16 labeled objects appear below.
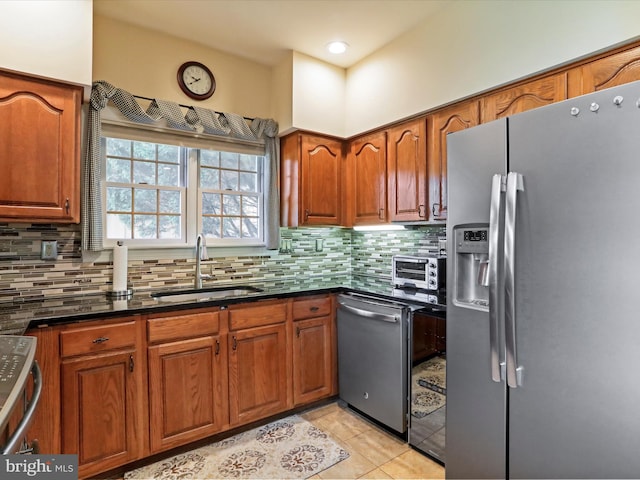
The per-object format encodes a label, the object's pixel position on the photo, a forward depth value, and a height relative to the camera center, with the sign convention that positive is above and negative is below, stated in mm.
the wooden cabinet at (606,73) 1605 +794
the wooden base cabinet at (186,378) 2023 -785
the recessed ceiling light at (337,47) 2722 +1490
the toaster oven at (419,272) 2418 -198
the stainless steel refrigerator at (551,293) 1129 -173
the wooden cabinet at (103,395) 1795 -788
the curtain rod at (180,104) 2521 +1011
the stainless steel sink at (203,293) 2508 -367
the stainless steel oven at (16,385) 841 -368
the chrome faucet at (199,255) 2650 -90
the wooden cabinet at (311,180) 2898 +516
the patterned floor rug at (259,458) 1978 -1248
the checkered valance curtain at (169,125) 2256 +840
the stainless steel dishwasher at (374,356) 2229 -755
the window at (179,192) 2523 +389
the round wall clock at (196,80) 2680 +1222
